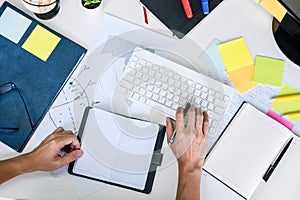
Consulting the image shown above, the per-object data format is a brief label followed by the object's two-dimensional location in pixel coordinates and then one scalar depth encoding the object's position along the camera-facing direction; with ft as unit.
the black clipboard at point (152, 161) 3.03
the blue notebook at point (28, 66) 3.12
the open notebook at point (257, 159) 3.04
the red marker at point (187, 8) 3.42
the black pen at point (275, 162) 3.06
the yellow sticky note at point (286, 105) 3.23
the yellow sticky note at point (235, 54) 3.34
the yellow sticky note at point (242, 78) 3.28
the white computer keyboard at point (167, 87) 3.21
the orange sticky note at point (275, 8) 3.25
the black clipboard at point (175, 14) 3.42
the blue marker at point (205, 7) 3.43
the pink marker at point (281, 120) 3.20
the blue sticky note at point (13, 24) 3.35
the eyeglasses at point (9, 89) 3.14
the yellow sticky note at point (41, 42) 3.30
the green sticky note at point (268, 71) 3.30
